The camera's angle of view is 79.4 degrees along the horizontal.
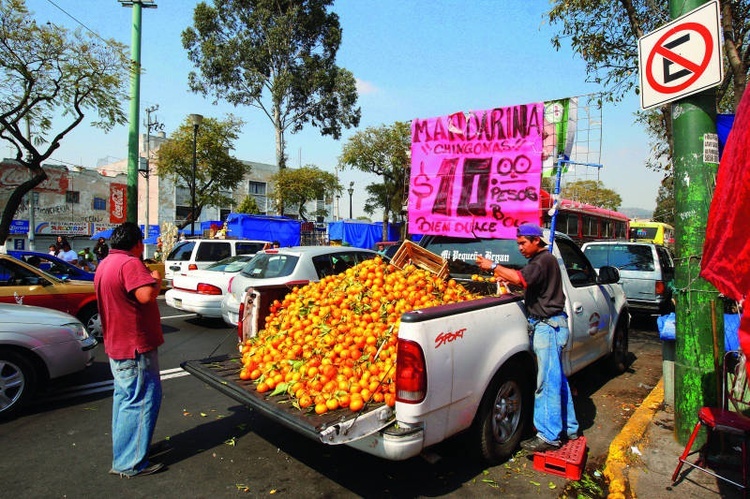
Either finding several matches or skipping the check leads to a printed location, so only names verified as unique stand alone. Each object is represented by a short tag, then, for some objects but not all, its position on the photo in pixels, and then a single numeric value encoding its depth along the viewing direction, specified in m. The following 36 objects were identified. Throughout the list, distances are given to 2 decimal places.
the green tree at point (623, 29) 7.95
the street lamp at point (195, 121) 18.37
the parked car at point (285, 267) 7.92
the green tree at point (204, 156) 26.56
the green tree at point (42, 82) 11.32
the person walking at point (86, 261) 17.03
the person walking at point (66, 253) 13.88
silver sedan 4.57
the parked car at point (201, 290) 9.30
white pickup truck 2.84
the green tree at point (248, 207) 37.75
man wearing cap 3.75
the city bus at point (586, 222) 16.17
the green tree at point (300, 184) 32.62
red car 6.76
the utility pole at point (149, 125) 34.73
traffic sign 3.49
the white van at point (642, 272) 10.23
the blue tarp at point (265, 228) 24.31
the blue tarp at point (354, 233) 33.72
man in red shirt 3.48
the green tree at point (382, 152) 33.31
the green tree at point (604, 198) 60.09
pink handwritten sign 4.66
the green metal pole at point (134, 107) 12.84
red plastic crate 3.50
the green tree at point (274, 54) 27.69
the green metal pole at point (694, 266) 3.67
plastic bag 4.73
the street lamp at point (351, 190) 40.14
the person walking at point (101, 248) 11.49
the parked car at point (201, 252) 13.41
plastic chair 3.04
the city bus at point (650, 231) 30.34
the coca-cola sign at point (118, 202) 24.16
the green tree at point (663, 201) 52.52
